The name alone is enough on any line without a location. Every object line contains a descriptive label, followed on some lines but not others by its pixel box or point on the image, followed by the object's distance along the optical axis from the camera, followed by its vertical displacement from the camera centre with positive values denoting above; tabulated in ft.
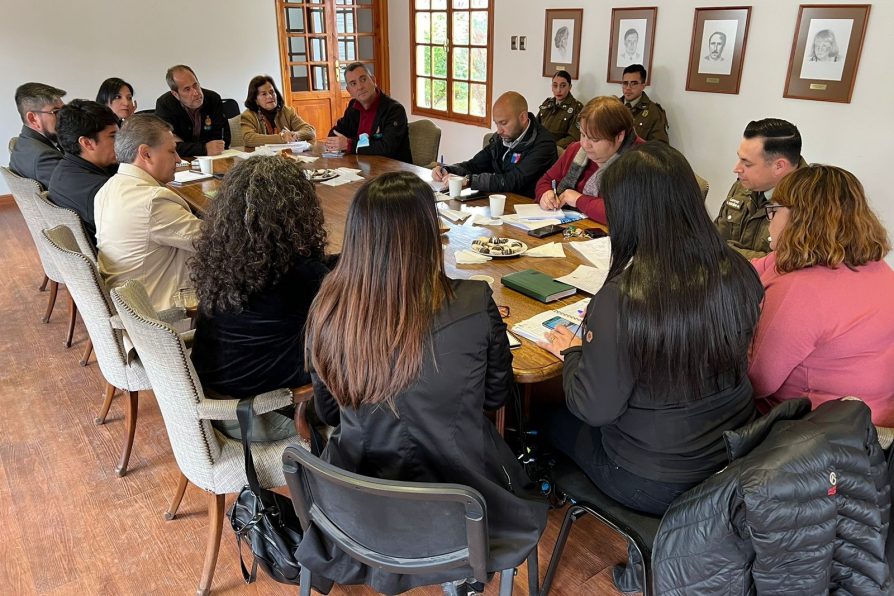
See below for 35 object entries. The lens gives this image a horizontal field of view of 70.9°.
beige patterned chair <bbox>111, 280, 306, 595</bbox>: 4.91 -2.62
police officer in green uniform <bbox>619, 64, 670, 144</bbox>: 15.47 -0.81
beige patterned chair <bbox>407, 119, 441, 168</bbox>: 14.28 -1.44
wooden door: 22.70 +0.94
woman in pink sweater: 4.74 -1.64
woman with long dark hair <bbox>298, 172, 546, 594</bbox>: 3.96 -1.74
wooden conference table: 5.16 -2.01
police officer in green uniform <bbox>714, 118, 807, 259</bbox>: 7.64 -1.25
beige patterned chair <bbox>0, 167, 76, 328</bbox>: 8.82 -1.64
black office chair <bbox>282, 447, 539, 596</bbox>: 3.49 -2.55
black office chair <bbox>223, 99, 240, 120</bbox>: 19.60 -0.96
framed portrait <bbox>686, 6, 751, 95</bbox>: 13.88 +0.56
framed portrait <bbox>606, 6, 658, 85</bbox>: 15.67 +0.86
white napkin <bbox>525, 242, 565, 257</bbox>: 7.48 -2.01
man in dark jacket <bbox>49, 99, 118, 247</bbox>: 8.63 -1.08
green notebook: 6.21 -2.02
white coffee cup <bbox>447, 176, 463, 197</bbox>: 9.89 -1.66
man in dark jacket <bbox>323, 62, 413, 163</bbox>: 14.11 -1.05
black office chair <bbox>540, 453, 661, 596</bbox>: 4.54 -3.15
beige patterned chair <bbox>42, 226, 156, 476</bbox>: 6.30 -2.43
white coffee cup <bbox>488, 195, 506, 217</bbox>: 8.89 -1.74
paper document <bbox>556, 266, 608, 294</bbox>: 6.48 -2.05
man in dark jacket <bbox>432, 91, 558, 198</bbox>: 10.55 -1.27
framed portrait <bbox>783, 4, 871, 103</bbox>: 12.07 +0.43
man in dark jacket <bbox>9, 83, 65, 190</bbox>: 10.15 -0.90
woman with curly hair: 5.27 -1.66
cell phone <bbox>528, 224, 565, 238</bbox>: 8.21 -1.95
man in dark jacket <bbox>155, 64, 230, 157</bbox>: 13.44 -0.84
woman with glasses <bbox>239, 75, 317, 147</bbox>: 14.82 -1.05
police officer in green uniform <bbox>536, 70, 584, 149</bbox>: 17.19 -1.00
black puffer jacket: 3.54 -2.47
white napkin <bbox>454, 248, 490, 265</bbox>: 7.27 -2.02
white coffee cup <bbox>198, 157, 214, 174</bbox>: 11.35 -1.54
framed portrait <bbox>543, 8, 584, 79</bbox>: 17.56 +0.91
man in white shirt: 7.41 -1.56
